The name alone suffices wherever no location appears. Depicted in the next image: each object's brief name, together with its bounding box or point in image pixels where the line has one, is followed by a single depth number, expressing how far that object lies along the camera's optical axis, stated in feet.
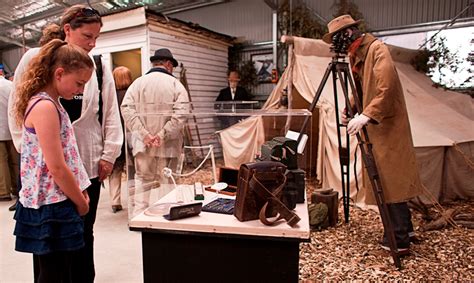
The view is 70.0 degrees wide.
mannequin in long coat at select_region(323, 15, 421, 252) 7.25
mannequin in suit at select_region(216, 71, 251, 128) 20.95
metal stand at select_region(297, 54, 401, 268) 7.36
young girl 4.01
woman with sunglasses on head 5.23
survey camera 7.91
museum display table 4.09
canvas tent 11.70
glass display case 5.76
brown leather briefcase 4.14
